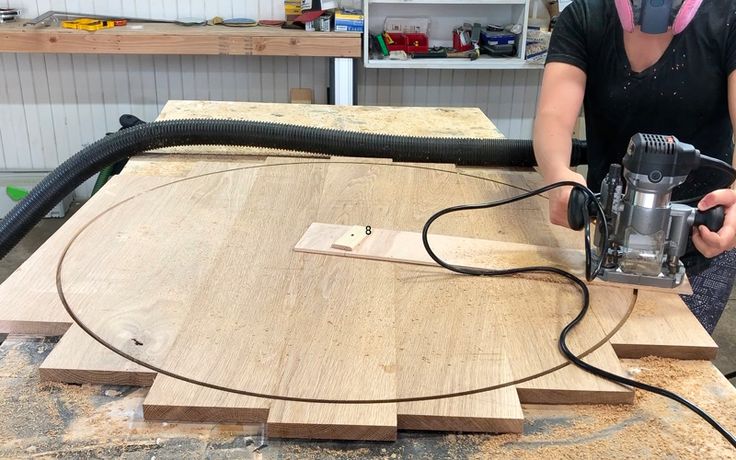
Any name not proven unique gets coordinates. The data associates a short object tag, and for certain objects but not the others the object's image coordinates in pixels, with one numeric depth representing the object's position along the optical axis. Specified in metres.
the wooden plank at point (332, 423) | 0.83
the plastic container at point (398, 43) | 3.49
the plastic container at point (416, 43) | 3.51
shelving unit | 3.42
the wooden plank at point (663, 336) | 1.02
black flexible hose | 1.85
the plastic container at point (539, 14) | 3.71
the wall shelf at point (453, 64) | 3.42
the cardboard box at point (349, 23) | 3.33
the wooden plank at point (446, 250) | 1.27
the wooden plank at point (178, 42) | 3.22
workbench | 0.83
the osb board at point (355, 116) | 2.15
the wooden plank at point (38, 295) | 1.05
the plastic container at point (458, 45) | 3.55
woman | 1.37
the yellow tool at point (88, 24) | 3.29
